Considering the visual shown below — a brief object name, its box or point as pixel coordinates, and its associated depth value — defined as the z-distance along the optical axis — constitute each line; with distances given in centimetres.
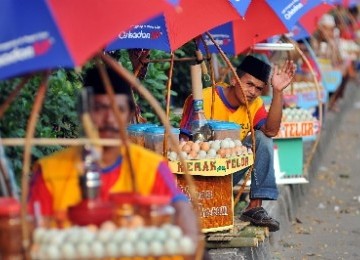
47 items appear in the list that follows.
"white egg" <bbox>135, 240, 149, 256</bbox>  758
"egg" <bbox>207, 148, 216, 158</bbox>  1242
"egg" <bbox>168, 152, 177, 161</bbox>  1224
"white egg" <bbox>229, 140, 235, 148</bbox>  1264
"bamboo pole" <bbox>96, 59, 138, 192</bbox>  824
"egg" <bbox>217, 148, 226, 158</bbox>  1249
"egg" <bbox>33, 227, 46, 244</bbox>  774
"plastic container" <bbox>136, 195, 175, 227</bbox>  798
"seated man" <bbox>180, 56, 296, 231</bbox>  1399
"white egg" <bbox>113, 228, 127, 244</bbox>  758
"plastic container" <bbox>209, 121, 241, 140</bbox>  1293
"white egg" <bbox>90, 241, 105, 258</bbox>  749
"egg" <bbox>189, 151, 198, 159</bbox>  1230
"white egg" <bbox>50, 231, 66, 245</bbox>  759
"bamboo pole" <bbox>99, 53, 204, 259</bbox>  840
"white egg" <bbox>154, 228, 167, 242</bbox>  767
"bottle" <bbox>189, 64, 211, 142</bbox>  1296
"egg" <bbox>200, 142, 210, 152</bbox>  1248
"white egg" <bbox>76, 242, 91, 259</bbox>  749
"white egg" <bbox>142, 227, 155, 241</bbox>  765
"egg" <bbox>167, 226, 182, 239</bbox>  772
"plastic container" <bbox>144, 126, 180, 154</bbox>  1231
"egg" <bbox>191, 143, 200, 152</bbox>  1237
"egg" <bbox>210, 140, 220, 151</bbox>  1253
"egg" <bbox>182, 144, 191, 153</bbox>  1240
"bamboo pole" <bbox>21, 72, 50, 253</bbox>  786
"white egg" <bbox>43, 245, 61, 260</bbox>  753
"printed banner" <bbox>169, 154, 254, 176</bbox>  1224
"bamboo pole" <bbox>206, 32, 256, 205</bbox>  1336
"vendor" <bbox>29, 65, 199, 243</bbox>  850
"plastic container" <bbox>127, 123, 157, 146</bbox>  1255
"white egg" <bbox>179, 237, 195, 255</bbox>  767
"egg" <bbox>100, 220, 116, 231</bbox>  780
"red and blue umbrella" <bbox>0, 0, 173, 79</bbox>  804
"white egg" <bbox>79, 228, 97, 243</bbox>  755
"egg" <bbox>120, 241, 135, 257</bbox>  754
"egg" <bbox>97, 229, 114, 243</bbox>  757
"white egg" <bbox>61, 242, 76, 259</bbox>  749
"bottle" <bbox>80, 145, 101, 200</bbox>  807
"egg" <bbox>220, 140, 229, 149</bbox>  1259
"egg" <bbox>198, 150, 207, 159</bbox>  1235
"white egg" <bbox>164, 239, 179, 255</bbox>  766
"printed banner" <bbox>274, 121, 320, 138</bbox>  1842
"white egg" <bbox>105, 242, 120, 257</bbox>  752
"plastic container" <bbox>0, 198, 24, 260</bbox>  789
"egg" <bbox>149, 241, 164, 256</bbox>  760
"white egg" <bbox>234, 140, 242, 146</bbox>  1280
